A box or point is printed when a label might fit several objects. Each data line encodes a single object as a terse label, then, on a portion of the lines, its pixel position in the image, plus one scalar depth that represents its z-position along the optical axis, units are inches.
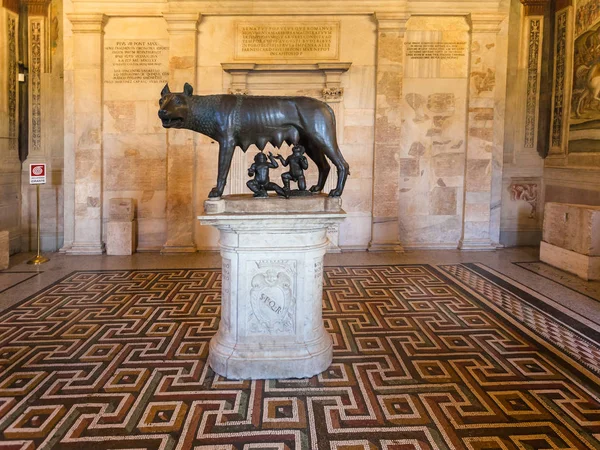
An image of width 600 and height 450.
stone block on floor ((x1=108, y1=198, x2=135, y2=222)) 335.9
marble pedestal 143.3
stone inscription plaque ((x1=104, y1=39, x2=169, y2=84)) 337.7
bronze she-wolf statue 145.5
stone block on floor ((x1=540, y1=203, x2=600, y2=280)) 262.4
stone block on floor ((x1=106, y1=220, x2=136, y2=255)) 328.2
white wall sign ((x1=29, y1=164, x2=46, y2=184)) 297.6
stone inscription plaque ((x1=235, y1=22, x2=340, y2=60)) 337.7
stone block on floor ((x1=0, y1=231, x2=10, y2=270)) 281.6
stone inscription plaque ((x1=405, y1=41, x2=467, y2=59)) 345.1
